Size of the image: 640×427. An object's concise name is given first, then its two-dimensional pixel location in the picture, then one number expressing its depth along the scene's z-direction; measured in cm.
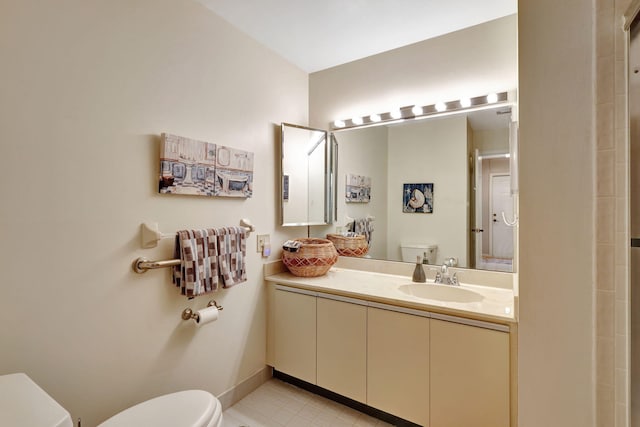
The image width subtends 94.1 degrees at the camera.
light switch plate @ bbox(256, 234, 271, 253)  210
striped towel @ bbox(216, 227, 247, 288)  169
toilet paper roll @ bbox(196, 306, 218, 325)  161
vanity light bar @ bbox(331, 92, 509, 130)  182
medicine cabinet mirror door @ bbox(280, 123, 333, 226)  226
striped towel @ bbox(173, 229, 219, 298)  153
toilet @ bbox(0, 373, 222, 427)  79
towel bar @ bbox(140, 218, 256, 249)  145
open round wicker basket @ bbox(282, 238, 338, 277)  211
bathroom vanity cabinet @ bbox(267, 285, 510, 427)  137
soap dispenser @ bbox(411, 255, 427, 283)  195
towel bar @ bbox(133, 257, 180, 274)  144
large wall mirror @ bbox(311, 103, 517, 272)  184
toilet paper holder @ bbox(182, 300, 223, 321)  162
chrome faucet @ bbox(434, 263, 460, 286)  188
